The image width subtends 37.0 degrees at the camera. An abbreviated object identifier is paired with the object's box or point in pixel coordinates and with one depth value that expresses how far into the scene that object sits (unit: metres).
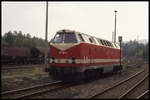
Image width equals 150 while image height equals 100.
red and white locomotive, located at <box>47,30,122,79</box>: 14.23
